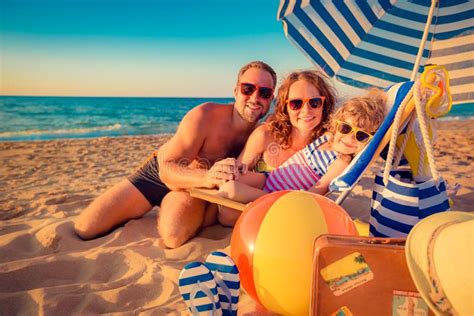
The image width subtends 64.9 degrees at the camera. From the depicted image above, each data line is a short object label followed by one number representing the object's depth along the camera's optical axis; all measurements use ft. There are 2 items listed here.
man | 11.46
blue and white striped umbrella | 11.78
